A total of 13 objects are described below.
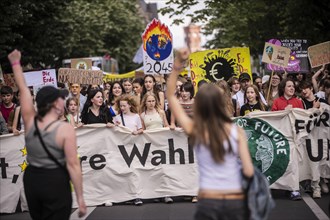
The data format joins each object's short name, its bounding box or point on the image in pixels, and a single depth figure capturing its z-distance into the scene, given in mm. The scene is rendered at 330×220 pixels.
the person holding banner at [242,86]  12471
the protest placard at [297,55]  18234
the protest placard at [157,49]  15219
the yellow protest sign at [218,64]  15305
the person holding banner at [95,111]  10500
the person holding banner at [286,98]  10305
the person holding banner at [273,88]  13264
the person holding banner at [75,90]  13868
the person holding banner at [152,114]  10320
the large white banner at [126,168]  9797
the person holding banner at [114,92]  12875
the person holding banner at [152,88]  12112
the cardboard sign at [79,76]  14461
